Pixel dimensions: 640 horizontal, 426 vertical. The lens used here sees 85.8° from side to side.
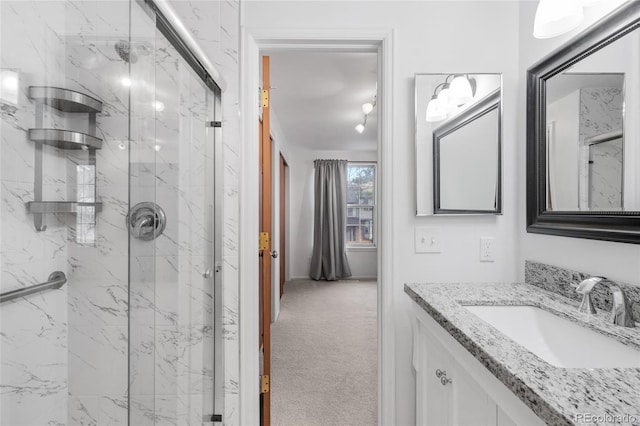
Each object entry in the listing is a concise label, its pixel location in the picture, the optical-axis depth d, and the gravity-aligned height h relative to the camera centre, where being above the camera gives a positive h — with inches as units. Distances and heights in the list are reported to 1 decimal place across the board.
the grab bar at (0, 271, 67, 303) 36.0 -8.2
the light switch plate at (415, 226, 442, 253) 67.2 -5.0
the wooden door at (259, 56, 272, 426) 74.4 -6.2
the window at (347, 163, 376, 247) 260.4 +8.0
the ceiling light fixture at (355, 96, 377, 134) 141.1 +44.6
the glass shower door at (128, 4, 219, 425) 44.8 -4.0
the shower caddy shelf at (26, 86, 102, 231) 36.5 +8.5
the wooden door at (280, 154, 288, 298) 209.6 -1.7
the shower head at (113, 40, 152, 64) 40.7 +20.1
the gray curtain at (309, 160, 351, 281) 244.1 -6.0
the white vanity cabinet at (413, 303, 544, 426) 31.3 -19.8
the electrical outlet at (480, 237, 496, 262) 67.7 -6.7
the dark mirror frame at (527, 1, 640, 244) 42.5 +11.5
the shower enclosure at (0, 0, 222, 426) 36.0 +0.7
